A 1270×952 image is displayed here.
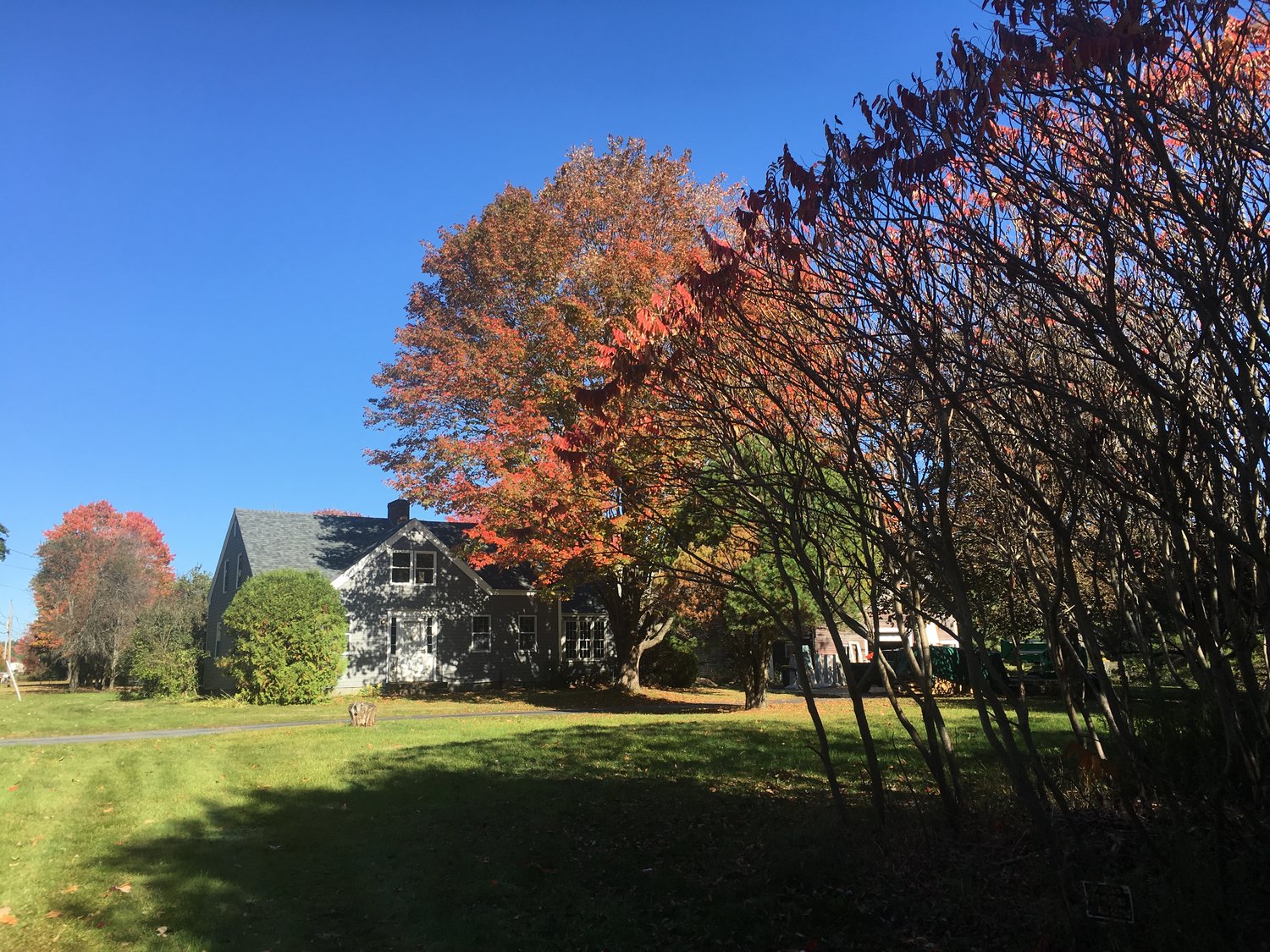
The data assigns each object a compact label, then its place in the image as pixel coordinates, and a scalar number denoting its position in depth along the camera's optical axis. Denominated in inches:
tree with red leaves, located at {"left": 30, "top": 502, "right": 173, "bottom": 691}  1344.7
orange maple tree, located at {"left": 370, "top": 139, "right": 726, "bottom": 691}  791.7
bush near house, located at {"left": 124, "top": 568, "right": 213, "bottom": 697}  1015.0
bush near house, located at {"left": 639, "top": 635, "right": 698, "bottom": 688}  1154.7
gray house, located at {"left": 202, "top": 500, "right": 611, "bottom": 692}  1101.7
